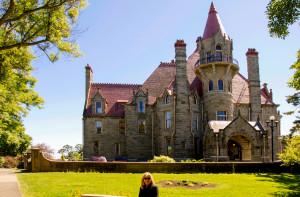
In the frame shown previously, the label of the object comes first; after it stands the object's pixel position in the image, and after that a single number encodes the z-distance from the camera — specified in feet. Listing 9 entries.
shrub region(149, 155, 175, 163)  76.54
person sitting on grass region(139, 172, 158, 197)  23.99
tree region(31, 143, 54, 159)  214.40
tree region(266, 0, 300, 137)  35.47
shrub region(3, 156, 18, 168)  138.03
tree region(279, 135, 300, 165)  57.31
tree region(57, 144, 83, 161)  270.87
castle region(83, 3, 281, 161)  105.70
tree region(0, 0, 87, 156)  43.57
